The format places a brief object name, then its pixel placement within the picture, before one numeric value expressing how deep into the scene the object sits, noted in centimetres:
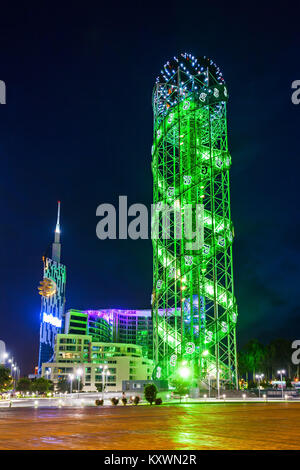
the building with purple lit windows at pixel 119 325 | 13762
